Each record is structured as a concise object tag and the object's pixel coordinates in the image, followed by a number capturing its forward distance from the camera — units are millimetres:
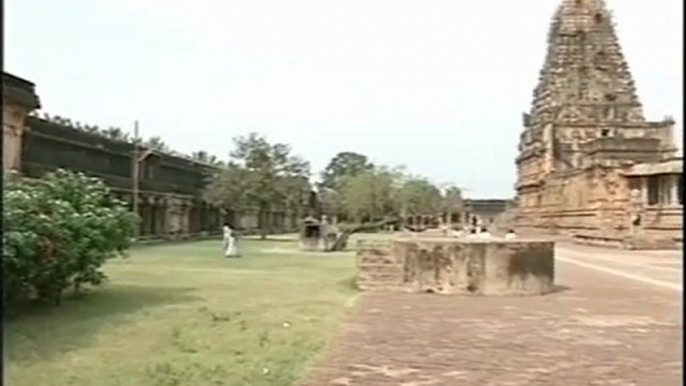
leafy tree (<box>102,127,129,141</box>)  35981
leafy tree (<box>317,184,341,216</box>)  70625
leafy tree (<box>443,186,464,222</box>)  82938
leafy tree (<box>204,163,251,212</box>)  41375
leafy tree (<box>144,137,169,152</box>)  40200
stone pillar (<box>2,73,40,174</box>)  17981
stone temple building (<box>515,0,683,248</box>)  40875
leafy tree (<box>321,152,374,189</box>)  91756
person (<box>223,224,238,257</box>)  26047
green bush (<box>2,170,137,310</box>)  9578
